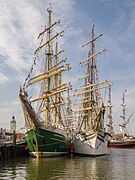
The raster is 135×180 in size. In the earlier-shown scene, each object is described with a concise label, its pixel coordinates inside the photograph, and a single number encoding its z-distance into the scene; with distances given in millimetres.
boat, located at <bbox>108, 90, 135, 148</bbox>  55494
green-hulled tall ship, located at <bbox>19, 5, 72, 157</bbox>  24337
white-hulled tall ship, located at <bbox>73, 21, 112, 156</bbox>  27242
